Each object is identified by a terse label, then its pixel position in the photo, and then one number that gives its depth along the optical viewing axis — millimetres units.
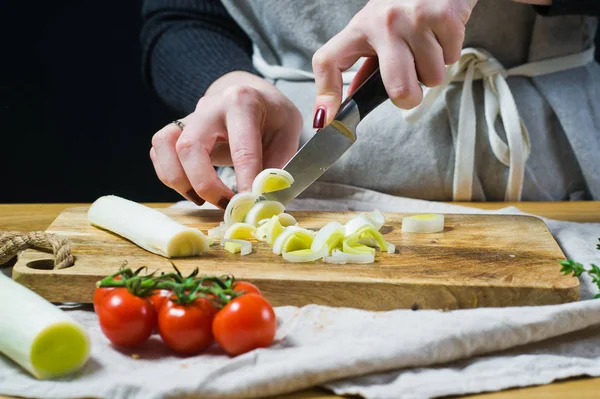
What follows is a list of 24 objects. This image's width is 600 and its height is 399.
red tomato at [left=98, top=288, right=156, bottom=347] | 1008
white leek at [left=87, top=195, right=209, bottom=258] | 1382
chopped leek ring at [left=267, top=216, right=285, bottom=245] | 1442
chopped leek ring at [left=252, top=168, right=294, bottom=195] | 1562
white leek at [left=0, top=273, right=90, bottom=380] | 949
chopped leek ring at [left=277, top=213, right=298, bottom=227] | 1578
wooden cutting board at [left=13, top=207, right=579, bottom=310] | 1220
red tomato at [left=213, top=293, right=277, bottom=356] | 990
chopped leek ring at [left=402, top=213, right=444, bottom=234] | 1570
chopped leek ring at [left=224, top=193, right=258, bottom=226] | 1562
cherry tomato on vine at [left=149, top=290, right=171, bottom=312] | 1039
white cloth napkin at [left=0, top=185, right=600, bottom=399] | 938
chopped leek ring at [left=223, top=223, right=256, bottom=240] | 1488
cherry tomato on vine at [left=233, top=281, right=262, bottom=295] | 1059
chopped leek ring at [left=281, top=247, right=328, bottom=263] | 1348
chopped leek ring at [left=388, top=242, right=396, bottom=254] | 1421
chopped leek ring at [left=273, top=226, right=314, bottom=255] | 1386
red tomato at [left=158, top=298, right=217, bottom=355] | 999
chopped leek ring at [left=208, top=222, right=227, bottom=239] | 1547
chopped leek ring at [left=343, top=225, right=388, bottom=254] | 1370
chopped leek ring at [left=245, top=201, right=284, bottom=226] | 1560
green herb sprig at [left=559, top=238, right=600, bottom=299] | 1103
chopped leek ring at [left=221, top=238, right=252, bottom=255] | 1408
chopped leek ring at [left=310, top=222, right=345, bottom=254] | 1377
